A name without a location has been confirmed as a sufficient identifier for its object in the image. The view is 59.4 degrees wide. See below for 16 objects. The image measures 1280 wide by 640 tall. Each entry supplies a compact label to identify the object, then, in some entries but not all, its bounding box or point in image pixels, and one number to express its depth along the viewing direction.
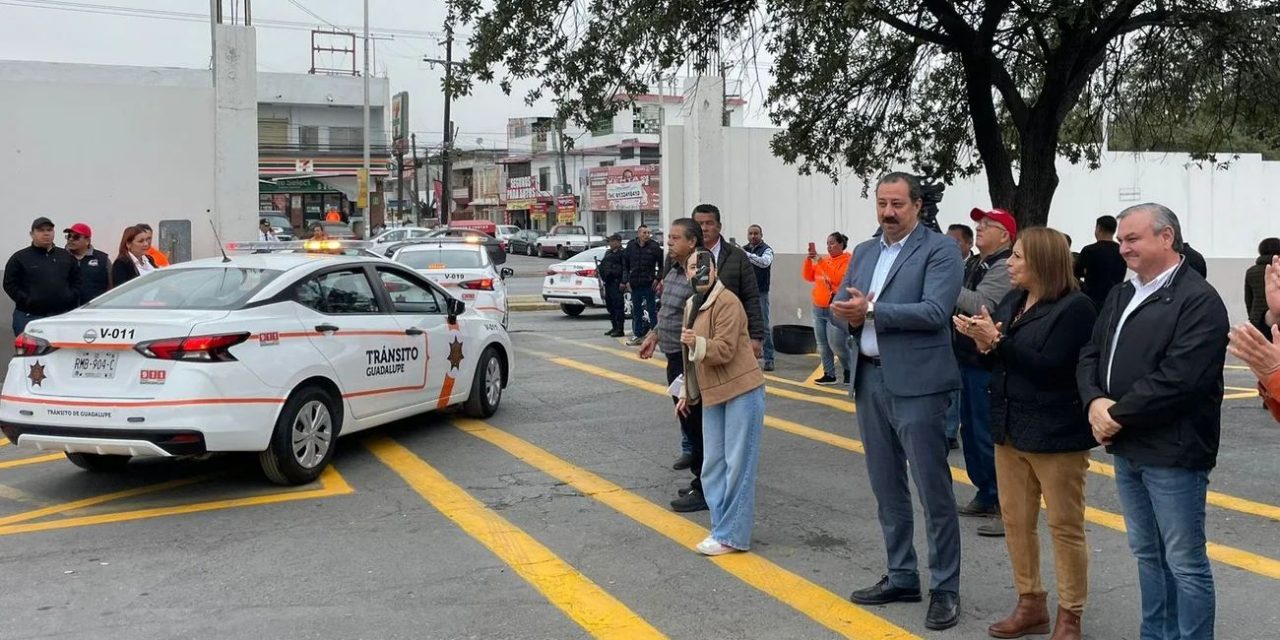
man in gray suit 4.89
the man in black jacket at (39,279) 10.58
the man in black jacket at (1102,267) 10.02
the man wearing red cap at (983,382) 6.38
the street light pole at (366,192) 46.68
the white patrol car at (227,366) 6.98
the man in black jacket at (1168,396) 3.96
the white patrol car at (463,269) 16.05
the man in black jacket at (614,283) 17.49
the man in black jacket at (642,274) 16.30
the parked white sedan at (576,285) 21.20
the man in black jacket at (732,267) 7.35
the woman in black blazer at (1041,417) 4.58
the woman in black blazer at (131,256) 11.29
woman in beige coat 6.04
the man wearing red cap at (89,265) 11.09
